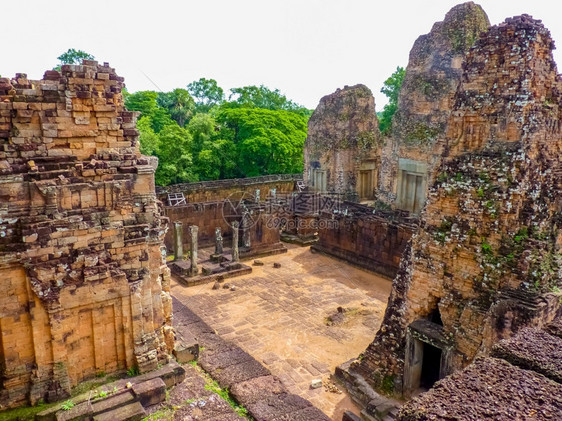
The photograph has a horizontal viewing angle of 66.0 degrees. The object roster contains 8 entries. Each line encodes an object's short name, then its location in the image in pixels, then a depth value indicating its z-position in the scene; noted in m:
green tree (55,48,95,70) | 39.91
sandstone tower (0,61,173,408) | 6.34
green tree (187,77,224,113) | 48.50
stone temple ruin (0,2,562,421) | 6.39
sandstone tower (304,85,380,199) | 25.42
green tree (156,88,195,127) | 41.97
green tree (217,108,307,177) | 32.03
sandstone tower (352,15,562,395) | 7.68
